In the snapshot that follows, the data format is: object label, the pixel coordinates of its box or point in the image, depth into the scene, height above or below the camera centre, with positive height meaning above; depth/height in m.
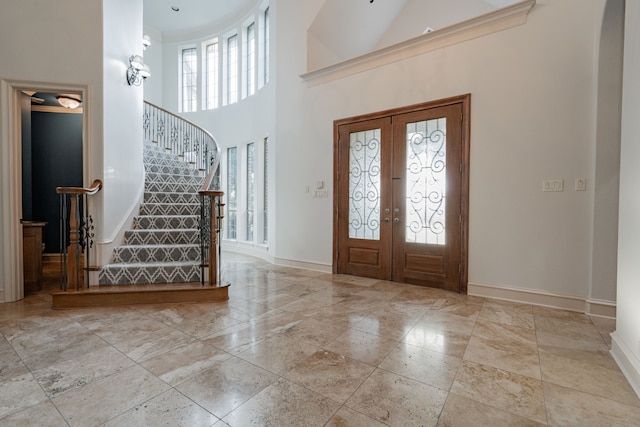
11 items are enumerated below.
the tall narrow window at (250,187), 7.25 +0.46
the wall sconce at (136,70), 4.27 +1.91
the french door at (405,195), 3.84 +0.18
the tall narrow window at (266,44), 6.68 +3.54
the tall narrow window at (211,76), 8.34 +3.53
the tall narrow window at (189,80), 8.72 +3.58
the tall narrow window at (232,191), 7.66 +0.38
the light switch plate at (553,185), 3.24 +0.25
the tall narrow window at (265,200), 6.80 +0.13
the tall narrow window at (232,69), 7.87 +3.52
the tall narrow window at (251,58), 7.25 +3.49
